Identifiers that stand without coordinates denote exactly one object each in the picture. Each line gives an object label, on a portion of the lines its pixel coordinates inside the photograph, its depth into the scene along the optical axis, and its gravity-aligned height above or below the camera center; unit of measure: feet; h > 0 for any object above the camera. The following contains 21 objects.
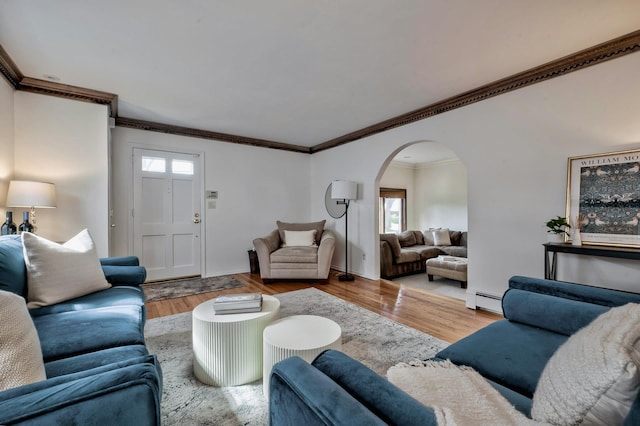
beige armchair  13.92 -2.53
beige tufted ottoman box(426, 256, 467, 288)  13.58 -2.88
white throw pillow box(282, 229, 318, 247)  15.35 -1.56
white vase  7.75 -0.75
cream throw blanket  2.52 -2.06
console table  6.86 -1.04
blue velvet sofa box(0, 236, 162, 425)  2.06 -1.61
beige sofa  15.24 -2.36
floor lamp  14.51 +0.94
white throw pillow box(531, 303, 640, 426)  1.87 -1.22
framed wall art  7.20 +0.37
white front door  13.64 -0.18
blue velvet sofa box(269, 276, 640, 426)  2.13 -1.61
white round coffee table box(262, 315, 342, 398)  4.94 -2.42
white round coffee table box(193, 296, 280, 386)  5.69 -2.84
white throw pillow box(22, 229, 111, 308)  5.69 -1.33
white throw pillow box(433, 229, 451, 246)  18.99 -1.86
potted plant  7.98 -0.52
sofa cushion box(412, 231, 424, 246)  19.26 -1.85
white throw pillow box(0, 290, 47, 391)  2.61 -1.39
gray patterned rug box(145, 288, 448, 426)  4.97 -3.57
